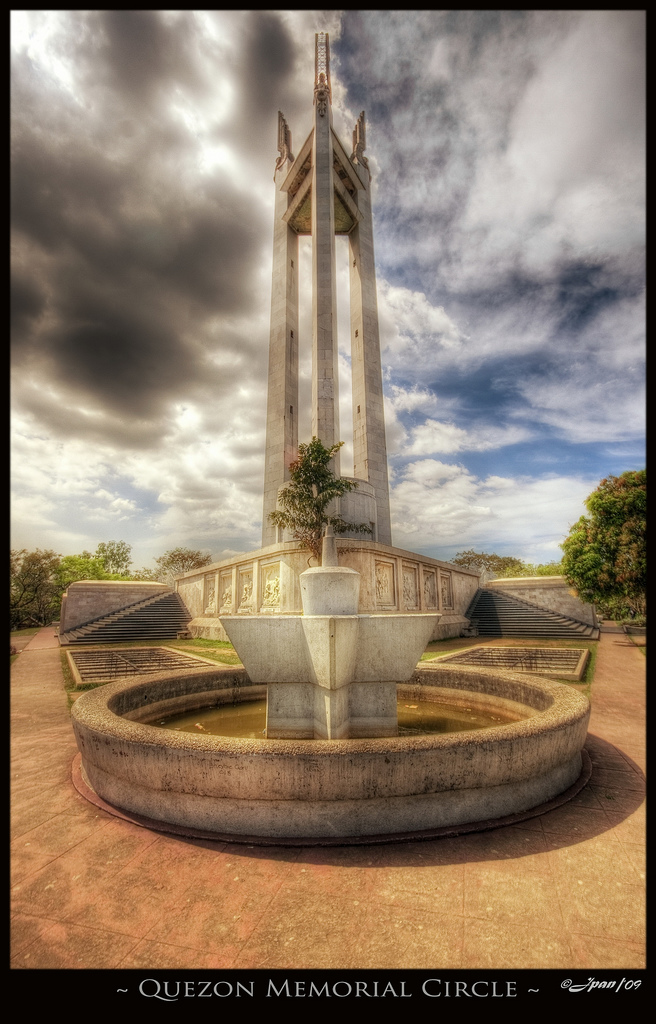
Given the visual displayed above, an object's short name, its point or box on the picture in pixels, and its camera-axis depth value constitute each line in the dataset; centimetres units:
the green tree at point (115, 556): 5485
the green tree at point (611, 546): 1691
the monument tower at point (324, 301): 2623
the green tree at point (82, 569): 4469
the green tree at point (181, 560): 5178
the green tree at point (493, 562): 5632
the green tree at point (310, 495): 1750
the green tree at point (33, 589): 3362
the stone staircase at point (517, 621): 1947
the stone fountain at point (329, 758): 333
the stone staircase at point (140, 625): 2011
